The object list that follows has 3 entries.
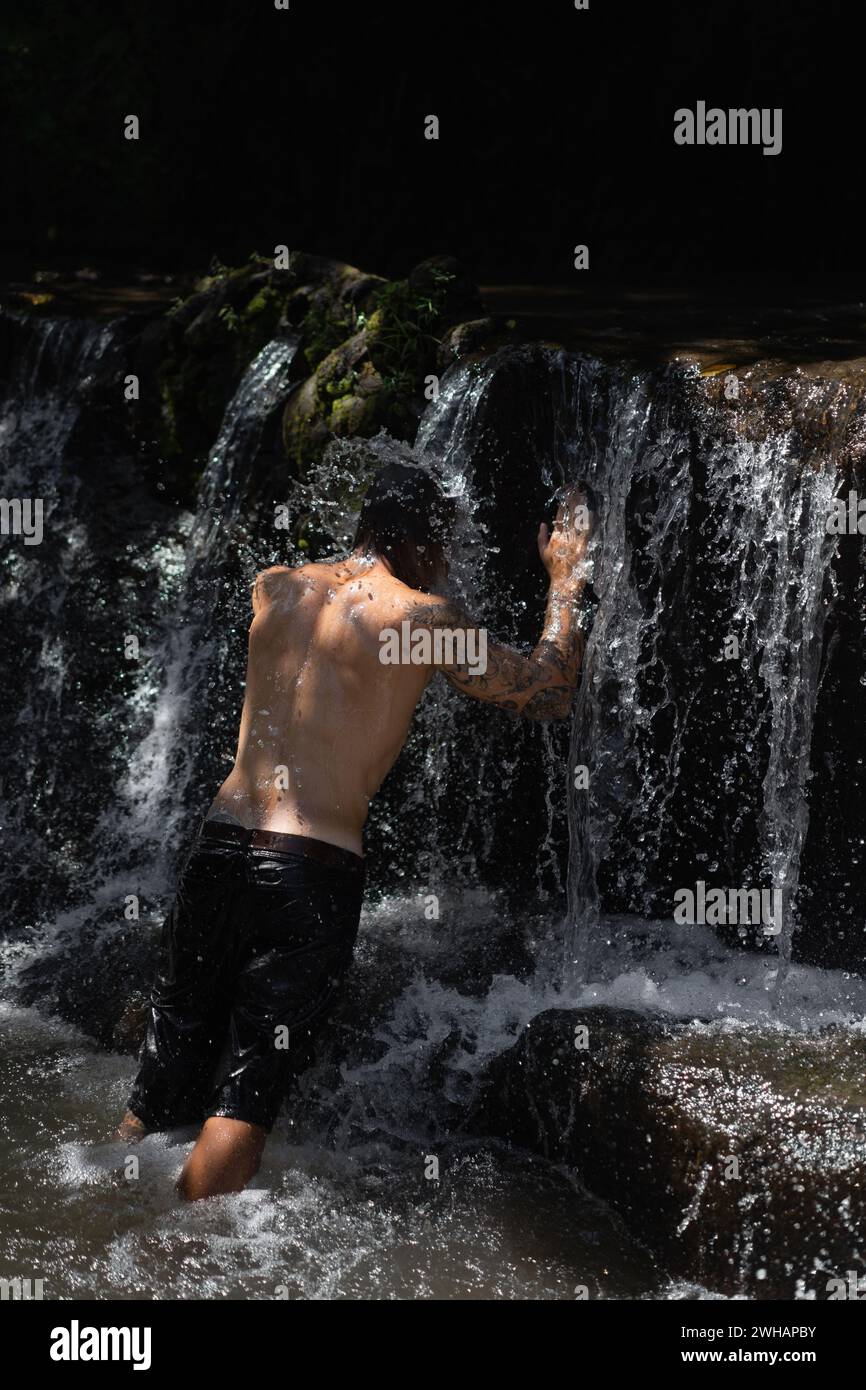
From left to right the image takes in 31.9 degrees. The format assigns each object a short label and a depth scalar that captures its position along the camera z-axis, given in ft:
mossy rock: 19.90
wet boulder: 12.07
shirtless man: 12.91
